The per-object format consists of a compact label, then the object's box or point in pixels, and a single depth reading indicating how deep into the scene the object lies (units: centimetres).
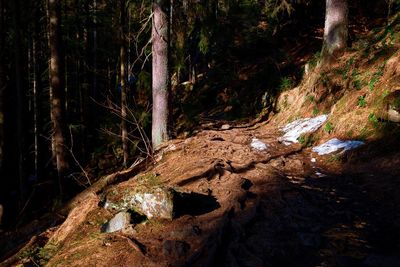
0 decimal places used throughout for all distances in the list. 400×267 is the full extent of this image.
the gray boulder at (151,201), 429
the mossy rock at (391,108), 654
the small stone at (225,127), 1099
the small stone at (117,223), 424
